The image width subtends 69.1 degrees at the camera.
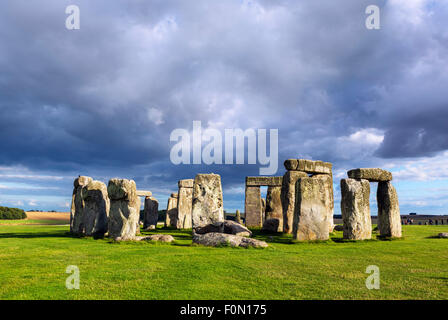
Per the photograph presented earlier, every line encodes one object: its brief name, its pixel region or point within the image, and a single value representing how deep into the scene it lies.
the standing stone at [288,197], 17.47
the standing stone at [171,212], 27.01
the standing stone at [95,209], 15.76
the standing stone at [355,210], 13.48
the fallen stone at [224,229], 15.03
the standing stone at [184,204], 23.70
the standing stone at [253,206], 23.67
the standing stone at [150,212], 25.77
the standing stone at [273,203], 22.11
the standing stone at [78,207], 16.66
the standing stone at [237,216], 31.36
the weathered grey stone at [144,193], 26.55
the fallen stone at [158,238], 13.20
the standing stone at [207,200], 15.44
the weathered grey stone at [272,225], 18.81
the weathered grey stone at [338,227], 22.05
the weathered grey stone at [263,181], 23.20
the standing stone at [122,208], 13.70
